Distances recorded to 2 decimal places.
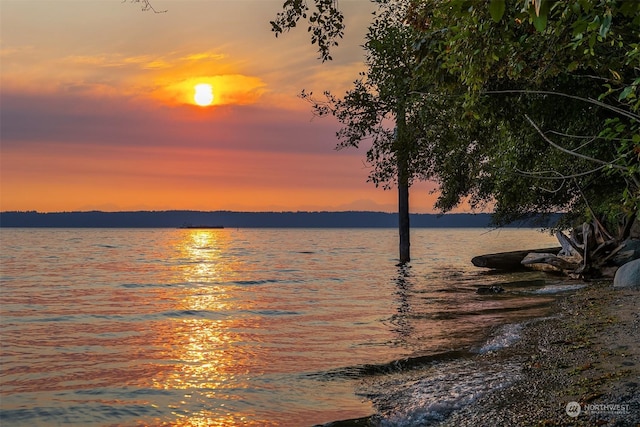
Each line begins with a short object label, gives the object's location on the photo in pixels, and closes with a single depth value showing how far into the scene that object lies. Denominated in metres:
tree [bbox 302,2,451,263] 22.34
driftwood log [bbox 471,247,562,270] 39.91
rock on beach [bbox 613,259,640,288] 20.00
